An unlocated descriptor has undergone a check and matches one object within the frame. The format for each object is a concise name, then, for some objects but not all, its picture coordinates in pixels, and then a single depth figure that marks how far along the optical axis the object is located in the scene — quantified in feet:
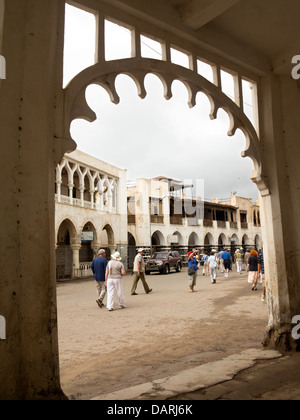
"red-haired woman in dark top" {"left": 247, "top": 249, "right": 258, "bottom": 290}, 39.34
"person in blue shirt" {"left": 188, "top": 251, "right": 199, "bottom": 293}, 42.14
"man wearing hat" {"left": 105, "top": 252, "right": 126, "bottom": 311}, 31.45
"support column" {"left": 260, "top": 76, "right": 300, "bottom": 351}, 14.94
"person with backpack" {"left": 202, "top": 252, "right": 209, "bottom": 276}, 77.84
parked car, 81.10
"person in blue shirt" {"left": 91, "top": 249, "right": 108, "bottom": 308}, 33.68
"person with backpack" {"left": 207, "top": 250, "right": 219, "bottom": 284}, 55.06
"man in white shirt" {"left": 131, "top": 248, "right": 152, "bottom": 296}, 39.75
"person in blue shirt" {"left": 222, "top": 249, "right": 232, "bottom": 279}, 64.44
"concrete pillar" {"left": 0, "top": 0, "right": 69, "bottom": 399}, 8.09
